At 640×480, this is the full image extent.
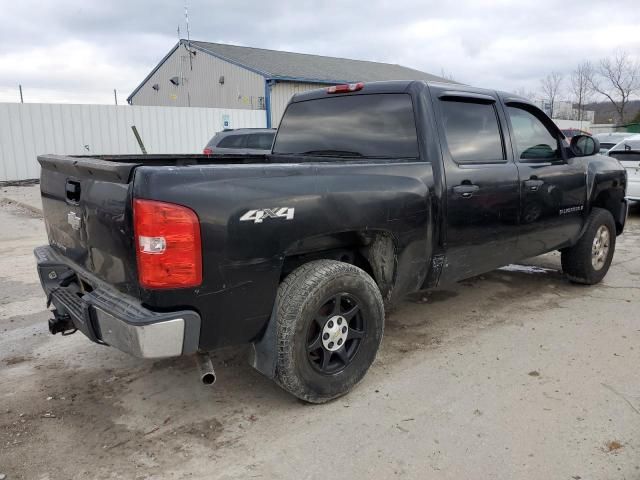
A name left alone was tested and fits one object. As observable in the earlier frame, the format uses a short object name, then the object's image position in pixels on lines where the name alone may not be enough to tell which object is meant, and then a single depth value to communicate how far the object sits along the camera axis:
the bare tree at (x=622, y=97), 51.44
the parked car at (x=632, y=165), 10.48
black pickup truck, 2.58
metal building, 23.23
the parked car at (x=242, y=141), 11.63
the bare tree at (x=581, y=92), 56.06
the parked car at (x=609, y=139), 16.24
